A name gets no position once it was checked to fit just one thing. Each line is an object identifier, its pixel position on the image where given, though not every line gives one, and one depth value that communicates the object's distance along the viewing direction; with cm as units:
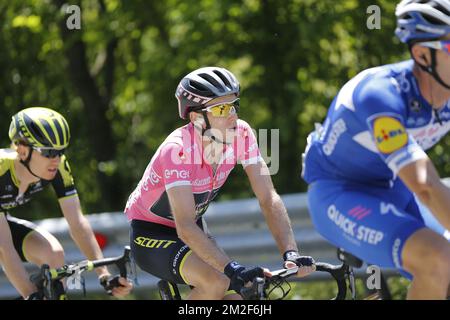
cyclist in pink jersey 1048
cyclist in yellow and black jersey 1260
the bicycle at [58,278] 1171
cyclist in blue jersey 847
